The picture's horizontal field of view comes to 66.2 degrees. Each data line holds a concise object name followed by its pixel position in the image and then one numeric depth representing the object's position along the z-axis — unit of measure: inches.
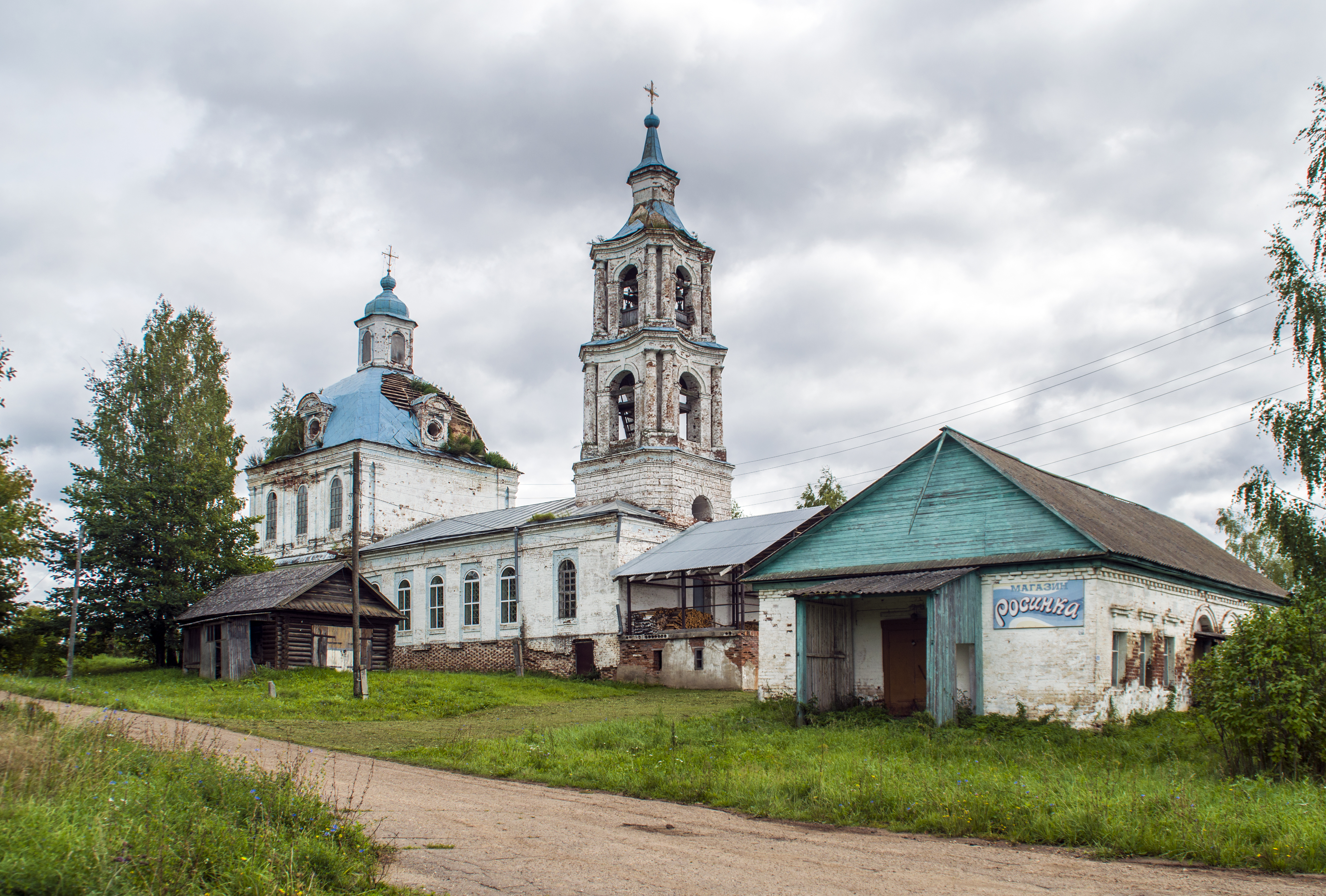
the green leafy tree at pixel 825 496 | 1812.3
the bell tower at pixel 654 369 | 1427.2
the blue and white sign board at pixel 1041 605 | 665.0
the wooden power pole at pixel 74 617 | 1170.0
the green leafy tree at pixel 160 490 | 1317.7
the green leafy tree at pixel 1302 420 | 757.3
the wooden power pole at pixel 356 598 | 948.6
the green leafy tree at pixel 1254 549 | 1694.1
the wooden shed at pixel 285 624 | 1153.4
